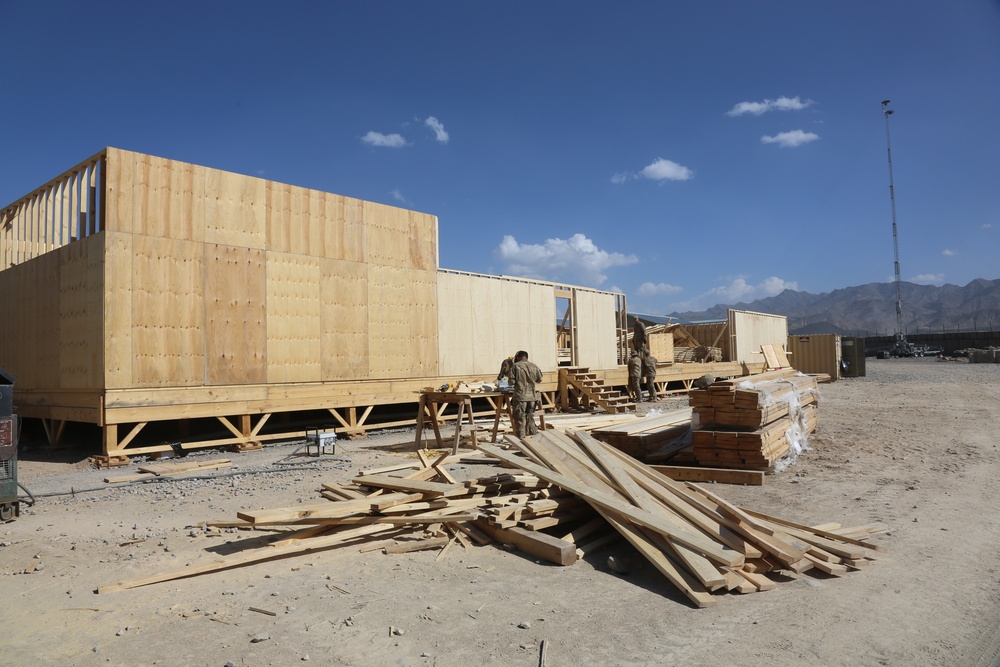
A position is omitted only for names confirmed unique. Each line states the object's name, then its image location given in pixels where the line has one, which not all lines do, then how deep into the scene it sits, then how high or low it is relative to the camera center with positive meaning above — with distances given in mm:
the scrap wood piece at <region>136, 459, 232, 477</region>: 10188 -1539
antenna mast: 56438 +3009
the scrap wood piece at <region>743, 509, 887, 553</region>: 5785 -1676
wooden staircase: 18111 -787
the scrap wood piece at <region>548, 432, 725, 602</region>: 4828 -1457
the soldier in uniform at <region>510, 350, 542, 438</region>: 11602 -492
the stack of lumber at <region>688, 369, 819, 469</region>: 9211 -1019
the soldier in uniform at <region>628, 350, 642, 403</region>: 21156 -310
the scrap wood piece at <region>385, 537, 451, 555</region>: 5891 -1694
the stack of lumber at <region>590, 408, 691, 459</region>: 10391 -1241
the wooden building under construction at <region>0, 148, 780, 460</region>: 11516 +1517
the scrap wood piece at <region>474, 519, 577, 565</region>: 5602 -1670
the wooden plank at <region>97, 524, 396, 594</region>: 5008 -1628
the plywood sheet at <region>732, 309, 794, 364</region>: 30141 +1445
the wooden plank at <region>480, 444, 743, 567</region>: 5055 -1386
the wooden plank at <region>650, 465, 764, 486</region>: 8906 -1685
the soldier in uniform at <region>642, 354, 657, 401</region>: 22188 -239
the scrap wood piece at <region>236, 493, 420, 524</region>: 5699 -1326
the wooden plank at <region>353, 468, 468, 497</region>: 6605 -1273
